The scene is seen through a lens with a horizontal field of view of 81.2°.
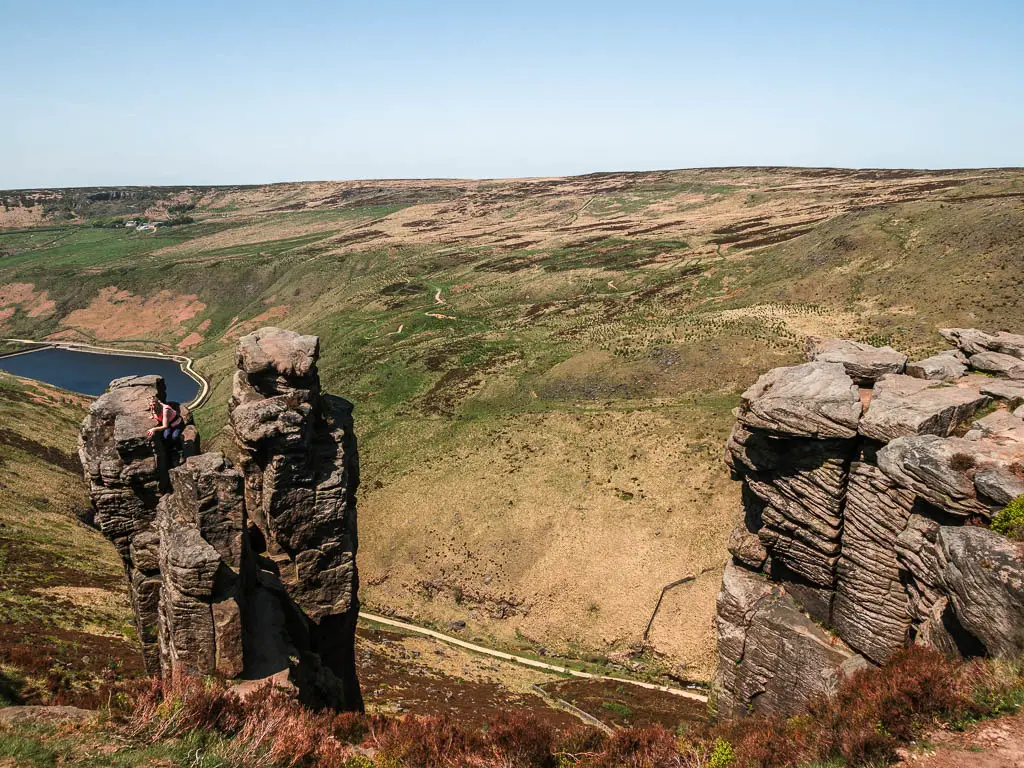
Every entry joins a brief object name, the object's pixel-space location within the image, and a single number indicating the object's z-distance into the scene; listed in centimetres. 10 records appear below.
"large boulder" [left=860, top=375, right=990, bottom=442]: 2159
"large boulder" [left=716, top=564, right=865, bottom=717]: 2336
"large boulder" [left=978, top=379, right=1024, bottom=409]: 2239
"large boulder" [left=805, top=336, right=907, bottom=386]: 2719
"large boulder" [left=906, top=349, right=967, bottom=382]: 2641
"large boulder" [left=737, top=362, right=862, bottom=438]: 2284
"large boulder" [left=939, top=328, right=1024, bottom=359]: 2739
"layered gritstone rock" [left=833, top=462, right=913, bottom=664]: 2141
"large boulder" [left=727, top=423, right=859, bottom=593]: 2331
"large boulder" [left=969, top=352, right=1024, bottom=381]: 2540
